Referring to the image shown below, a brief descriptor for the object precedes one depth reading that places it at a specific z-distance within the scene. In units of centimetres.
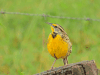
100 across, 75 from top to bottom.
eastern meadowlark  647
